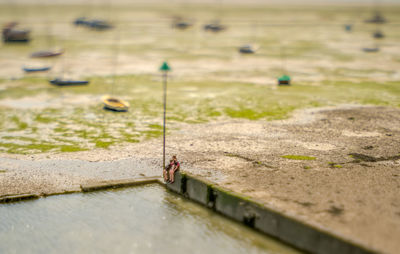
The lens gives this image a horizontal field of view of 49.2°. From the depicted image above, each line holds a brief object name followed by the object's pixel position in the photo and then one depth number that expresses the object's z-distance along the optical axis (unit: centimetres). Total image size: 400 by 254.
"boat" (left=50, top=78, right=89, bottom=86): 4241
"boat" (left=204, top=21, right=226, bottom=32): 9976
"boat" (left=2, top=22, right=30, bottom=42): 7825
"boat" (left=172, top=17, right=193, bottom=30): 10571
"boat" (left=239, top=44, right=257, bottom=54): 6631
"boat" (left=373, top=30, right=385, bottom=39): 8625
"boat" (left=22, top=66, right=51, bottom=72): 5022
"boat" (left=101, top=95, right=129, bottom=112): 3256
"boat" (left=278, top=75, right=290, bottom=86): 4256
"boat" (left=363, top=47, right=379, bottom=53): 6694
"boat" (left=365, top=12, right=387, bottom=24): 12106
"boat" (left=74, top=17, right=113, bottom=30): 9975
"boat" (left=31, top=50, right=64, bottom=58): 6281
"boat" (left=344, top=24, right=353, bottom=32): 10094
